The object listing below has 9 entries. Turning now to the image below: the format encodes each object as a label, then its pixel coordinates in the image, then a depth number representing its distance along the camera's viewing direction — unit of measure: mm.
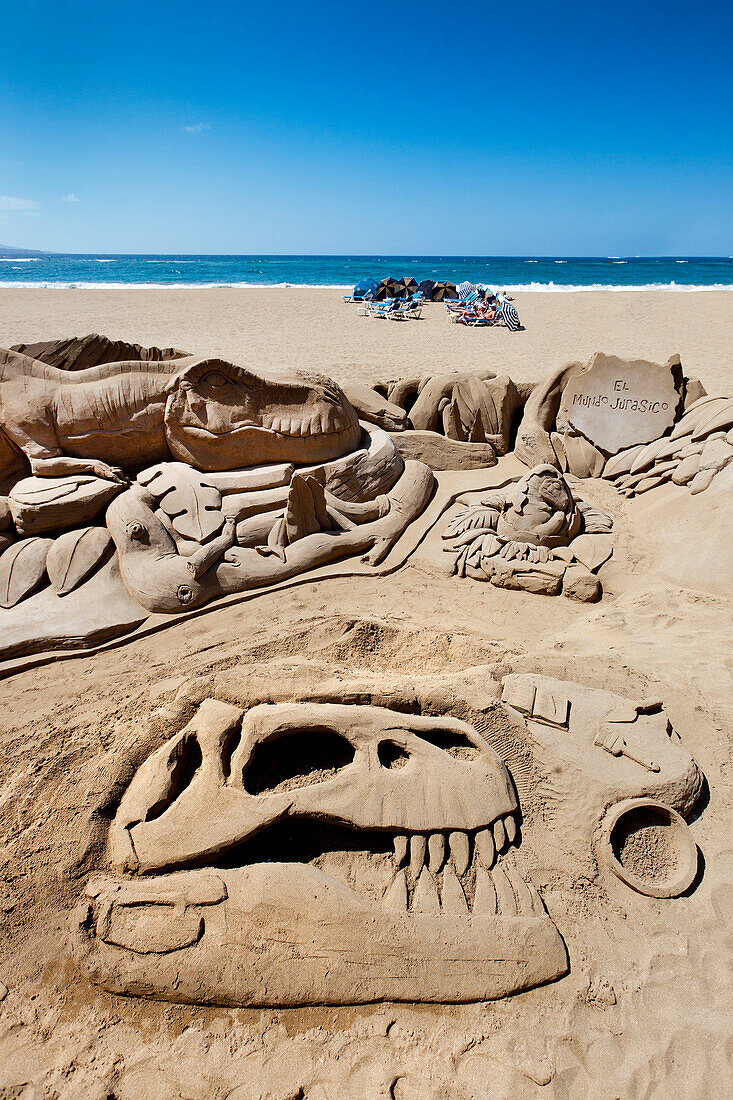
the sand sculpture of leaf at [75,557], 3850
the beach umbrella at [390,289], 24297
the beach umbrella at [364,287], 25691
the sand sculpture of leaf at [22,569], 3785
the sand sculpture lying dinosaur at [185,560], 3904
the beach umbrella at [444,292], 28031
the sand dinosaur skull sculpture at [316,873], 1856
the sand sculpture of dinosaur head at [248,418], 4473
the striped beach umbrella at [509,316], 18230
